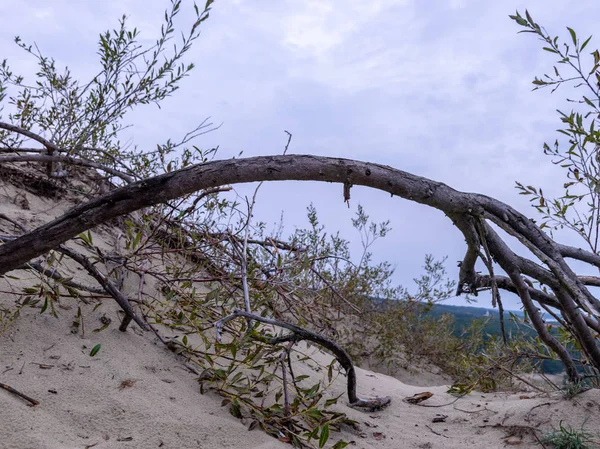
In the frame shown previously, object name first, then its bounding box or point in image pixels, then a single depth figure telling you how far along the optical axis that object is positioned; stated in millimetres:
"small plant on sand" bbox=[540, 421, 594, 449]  2586
